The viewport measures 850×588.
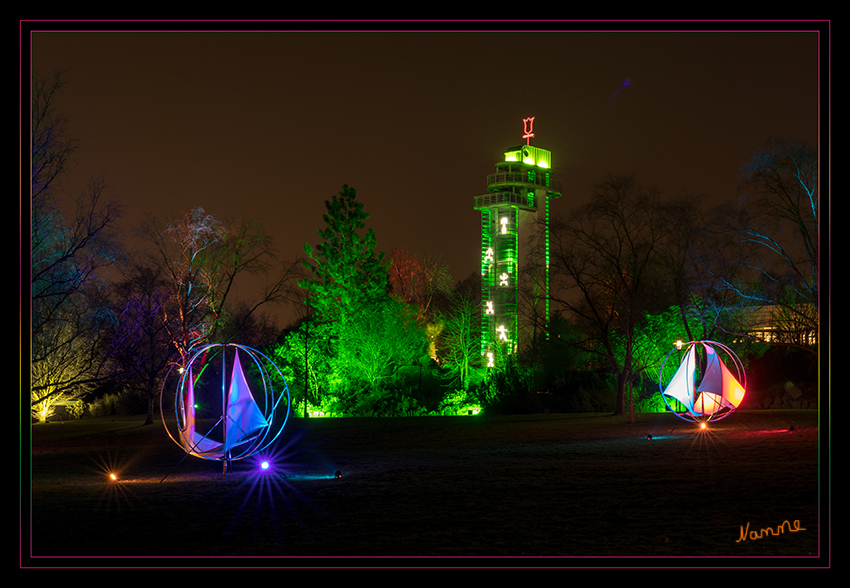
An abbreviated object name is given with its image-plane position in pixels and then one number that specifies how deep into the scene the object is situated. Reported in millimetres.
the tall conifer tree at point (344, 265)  39875
